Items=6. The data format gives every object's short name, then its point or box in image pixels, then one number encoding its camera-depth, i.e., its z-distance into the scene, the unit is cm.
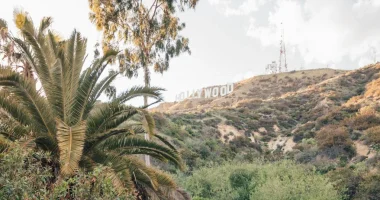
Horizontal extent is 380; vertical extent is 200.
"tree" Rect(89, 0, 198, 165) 2369
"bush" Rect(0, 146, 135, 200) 678
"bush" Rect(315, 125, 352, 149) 4143
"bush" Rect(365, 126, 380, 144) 3981
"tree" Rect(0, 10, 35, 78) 1229
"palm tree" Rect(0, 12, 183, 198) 1190
